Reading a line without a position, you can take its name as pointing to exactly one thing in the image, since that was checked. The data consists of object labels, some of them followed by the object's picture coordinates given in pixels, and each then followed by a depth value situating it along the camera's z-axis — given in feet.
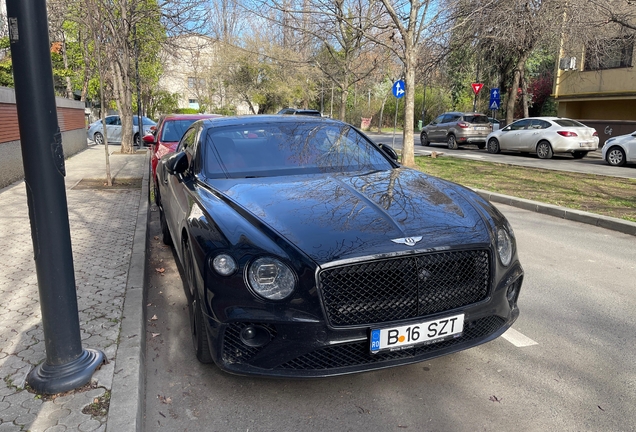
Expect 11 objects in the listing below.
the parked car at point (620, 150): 51.29
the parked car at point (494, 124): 84.16
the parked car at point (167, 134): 29.66
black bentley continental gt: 8.94
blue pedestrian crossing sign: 82.48
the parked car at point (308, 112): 62.59
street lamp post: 8.36
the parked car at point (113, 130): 78.07
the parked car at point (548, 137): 58.70
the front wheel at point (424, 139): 84.73
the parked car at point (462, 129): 75.92
